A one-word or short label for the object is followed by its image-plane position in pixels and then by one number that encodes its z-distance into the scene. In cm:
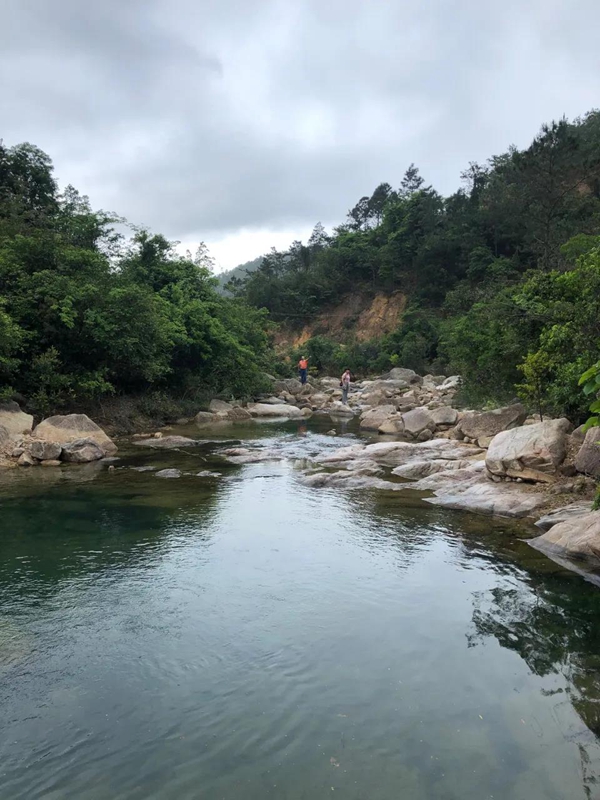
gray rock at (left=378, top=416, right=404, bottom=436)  2198
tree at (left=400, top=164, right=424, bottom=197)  7112
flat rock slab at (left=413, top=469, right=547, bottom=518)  1055
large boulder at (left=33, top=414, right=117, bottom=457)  1639
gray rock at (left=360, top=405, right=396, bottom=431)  2323
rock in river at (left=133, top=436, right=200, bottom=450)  1828
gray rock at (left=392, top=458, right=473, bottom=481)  1391
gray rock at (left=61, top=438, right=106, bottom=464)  1553
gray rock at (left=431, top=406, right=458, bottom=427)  2094
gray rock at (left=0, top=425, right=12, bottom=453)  1537
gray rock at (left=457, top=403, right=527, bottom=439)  1658
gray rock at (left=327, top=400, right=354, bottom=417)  2902
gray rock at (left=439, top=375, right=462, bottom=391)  3136
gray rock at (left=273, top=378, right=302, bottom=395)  3528
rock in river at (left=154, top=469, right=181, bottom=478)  1411
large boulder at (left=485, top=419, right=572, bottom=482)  1145
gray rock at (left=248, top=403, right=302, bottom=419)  2825
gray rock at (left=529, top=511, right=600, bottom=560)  818
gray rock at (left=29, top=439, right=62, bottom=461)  1522
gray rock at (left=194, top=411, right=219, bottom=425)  2472
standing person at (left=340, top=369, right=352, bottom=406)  3074
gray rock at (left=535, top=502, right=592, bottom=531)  948
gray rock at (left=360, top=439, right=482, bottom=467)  1566
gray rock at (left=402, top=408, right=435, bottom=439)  2055
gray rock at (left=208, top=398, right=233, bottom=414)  2639
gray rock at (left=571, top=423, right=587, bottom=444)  1186
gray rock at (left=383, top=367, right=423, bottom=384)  3884
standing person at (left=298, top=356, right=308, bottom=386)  3719
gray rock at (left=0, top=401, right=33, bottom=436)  1608
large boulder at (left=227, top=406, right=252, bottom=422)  2633
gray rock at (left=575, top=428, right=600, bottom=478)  1050
